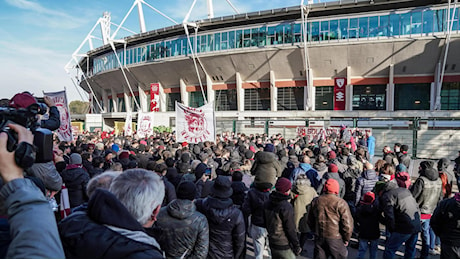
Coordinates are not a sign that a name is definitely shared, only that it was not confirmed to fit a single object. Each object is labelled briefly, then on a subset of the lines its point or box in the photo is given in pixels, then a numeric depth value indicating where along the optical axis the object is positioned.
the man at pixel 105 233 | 1.43
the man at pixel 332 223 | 4.11
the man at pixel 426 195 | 5.32
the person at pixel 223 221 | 3.77
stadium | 23.88
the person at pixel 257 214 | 4.42
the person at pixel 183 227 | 3.32
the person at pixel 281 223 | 3.95
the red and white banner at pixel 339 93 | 28.48
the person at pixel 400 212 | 4.55
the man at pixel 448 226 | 3.89
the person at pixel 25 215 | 1.12
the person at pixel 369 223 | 4.83
